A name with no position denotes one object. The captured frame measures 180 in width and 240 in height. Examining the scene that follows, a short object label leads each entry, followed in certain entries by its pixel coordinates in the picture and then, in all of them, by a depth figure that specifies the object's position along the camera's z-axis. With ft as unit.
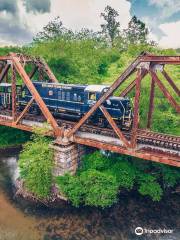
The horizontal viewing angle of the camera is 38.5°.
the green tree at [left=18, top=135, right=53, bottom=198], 66.74
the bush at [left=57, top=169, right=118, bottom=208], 63.52
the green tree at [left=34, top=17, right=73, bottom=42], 140.15
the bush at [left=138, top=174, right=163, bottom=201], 70.13
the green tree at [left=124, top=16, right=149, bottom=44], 216.13
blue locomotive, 73.87
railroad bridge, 55.67
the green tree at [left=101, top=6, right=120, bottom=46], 229.25
